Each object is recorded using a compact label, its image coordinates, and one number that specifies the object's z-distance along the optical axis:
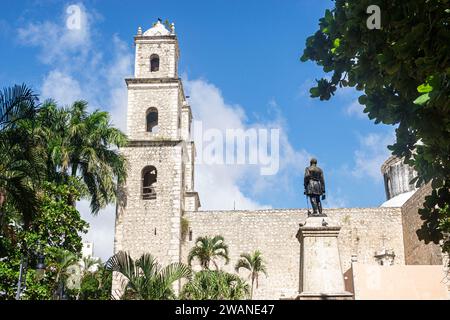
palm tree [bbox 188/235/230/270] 27.70
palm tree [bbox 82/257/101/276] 38.33
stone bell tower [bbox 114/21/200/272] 26.66
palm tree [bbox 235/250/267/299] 28.30
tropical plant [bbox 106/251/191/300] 13.54
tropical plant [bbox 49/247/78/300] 16.39
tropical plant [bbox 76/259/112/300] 29.16
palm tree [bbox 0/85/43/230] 9.66
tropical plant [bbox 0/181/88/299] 15.58
